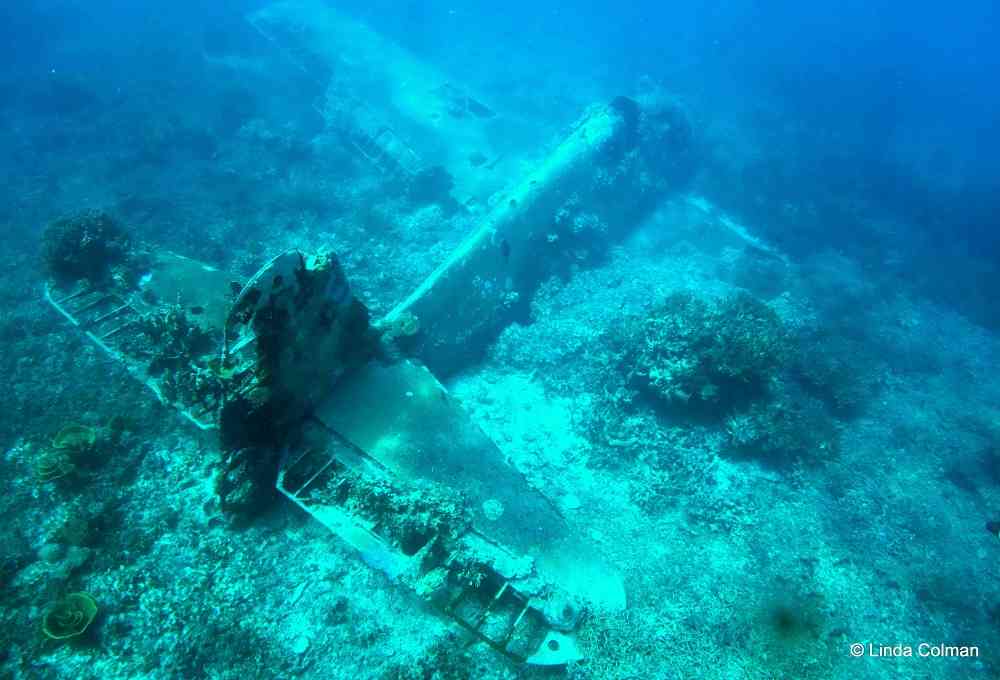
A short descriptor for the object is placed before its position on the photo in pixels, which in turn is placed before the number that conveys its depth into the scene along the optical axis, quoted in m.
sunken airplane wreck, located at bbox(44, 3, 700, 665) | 5.38
